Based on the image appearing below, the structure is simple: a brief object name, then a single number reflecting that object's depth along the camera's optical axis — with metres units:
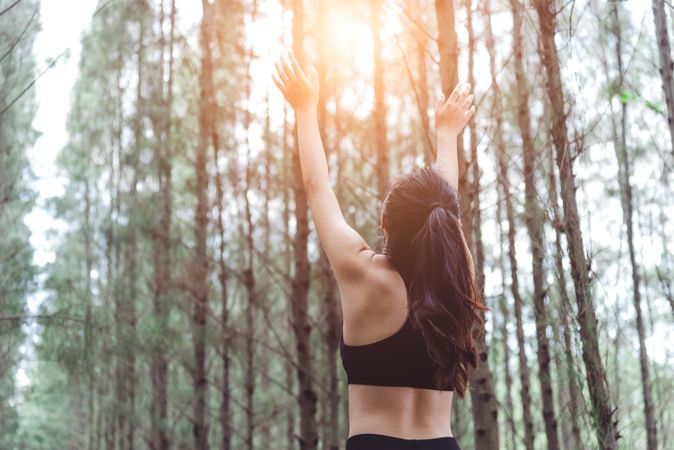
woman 1.87
